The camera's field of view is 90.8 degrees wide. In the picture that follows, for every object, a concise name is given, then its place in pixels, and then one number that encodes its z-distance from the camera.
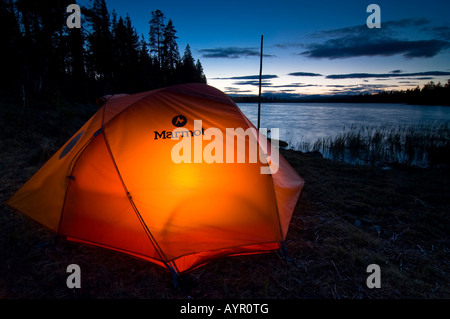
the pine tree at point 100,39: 24.89
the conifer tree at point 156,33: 38.50
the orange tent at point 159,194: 2.64
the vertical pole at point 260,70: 8.16
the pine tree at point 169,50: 39.94
